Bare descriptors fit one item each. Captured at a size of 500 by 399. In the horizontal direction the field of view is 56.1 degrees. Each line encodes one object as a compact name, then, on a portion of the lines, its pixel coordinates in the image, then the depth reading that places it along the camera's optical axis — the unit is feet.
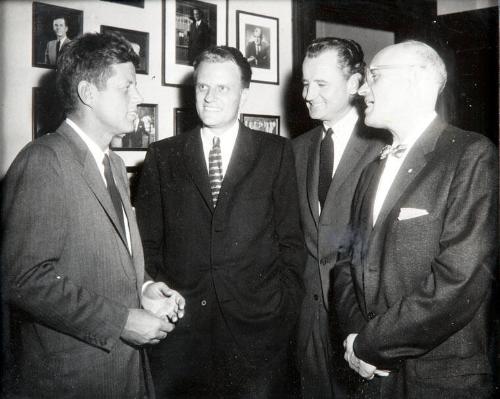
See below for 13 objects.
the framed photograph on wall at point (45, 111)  8.07
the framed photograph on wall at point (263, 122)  11.34
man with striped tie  7.35
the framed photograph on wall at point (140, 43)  9.20
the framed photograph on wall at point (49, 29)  8.05
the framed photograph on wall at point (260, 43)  11.13
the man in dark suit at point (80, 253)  4.99
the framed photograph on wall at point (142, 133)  9.38
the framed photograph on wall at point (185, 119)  10.13
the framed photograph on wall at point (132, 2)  9.05
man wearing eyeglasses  5.37
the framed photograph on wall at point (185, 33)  9.89
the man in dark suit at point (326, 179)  7.76
